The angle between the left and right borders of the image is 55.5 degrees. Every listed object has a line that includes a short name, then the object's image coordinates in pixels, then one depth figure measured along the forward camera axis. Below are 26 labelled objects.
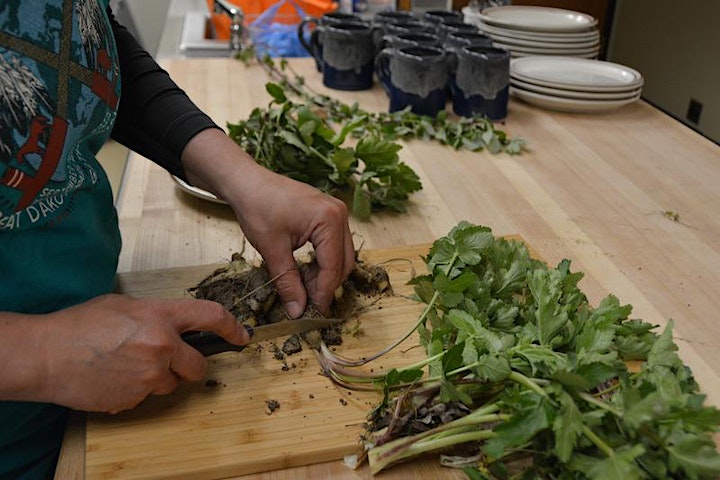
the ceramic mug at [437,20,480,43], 1.84
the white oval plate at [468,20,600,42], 1.96
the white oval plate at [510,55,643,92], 1.80
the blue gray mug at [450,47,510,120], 1.62
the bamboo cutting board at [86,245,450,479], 0.74
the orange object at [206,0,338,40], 2.79
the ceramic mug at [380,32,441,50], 1.70
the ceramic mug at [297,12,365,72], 1.90
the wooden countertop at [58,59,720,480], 1.05
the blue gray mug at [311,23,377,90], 1.81
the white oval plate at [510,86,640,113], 1.71
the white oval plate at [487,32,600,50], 1.96
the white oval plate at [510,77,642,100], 1.70
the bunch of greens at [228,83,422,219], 1.27
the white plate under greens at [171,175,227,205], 1.22
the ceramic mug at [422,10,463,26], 1.96
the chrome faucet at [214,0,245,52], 2.13
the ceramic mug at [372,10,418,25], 1.95
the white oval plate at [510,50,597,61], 1.97
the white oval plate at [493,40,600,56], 1.97
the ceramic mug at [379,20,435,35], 1.84
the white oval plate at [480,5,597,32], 1.97
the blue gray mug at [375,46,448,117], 1.61
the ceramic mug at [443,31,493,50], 1.71
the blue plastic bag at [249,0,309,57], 2.22
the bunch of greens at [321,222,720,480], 0.64
